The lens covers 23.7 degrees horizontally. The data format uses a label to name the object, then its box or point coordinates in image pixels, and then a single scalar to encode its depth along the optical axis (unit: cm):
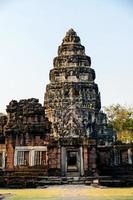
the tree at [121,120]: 3941
